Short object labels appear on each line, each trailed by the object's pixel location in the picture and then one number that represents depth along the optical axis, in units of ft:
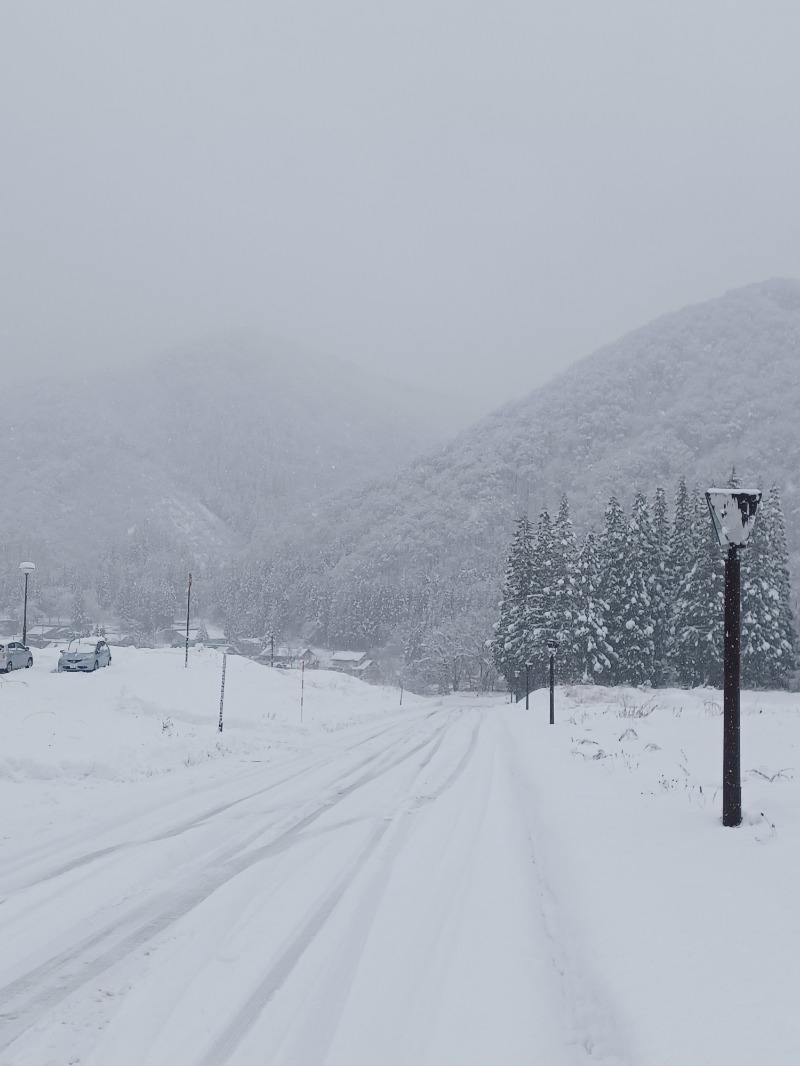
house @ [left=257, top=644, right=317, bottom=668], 415.15
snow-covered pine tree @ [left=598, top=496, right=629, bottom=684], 156.56
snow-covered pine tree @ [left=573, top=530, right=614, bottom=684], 156.15
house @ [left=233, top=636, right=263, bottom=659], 448.65
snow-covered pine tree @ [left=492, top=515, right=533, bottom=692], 178.09
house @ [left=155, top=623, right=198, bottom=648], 513.90
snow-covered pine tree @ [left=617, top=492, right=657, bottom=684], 154.61
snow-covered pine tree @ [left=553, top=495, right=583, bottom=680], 161.79
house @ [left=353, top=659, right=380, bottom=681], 390.85
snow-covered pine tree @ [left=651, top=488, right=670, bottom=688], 157.69
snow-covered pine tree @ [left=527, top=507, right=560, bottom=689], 167.63
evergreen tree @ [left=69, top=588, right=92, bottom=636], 515.54
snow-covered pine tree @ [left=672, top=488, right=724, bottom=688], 147.33
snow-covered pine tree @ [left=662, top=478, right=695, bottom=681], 156.04
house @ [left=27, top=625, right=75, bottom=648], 469.57
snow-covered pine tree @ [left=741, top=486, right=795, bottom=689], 145.48
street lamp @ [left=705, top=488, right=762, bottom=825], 23.76
